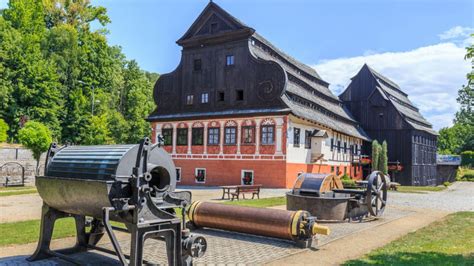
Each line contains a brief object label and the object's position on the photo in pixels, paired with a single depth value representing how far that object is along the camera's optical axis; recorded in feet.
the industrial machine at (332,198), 43.75
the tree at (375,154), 142.61
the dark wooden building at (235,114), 101.81
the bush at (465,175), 216.74
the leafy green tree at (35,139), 93.66
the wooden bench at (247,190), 69.92
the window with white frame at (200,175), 111.04
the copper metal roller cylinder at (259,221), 31.40
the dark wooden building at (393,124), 154.61
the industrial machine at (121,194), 19.79
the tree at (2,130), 113.48
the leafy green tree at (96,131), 136.56
